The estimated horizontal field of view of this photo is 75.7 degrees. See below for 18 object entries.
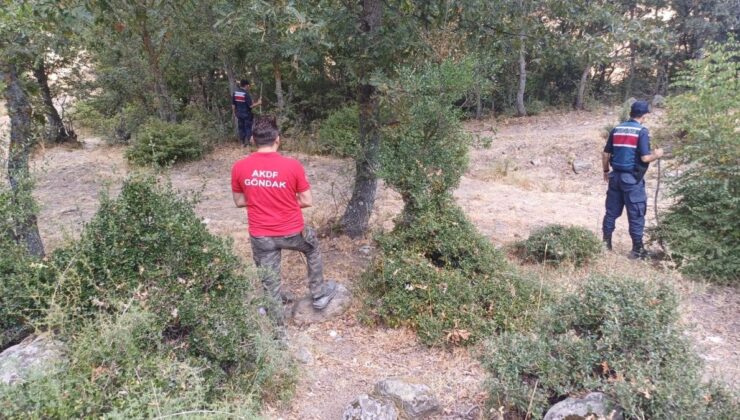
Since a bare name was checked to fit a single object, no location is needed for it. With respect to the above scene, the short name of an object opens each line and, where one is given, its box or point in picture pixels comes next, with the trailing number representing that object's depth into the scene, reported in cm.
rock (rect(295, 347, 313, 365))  367
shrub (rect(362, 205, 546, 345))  388
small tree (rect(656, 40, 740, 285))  491
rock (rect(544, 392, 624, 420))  249
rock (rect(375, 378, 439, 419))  296
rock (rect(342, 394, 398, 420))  286
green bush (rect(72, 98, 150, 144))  1434
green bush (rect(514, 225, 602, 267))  523
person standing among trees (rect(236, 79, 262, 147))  1264
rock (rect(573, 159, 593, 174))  1223
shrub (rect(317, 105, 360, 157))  1194
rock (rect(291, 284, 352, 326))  436
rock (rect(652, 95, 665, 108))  1815
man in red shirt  372
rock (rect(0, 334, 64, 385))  251
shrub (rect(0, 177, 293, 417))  244
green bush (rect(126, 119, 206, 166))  1156
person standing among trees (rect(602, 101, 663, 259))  529
